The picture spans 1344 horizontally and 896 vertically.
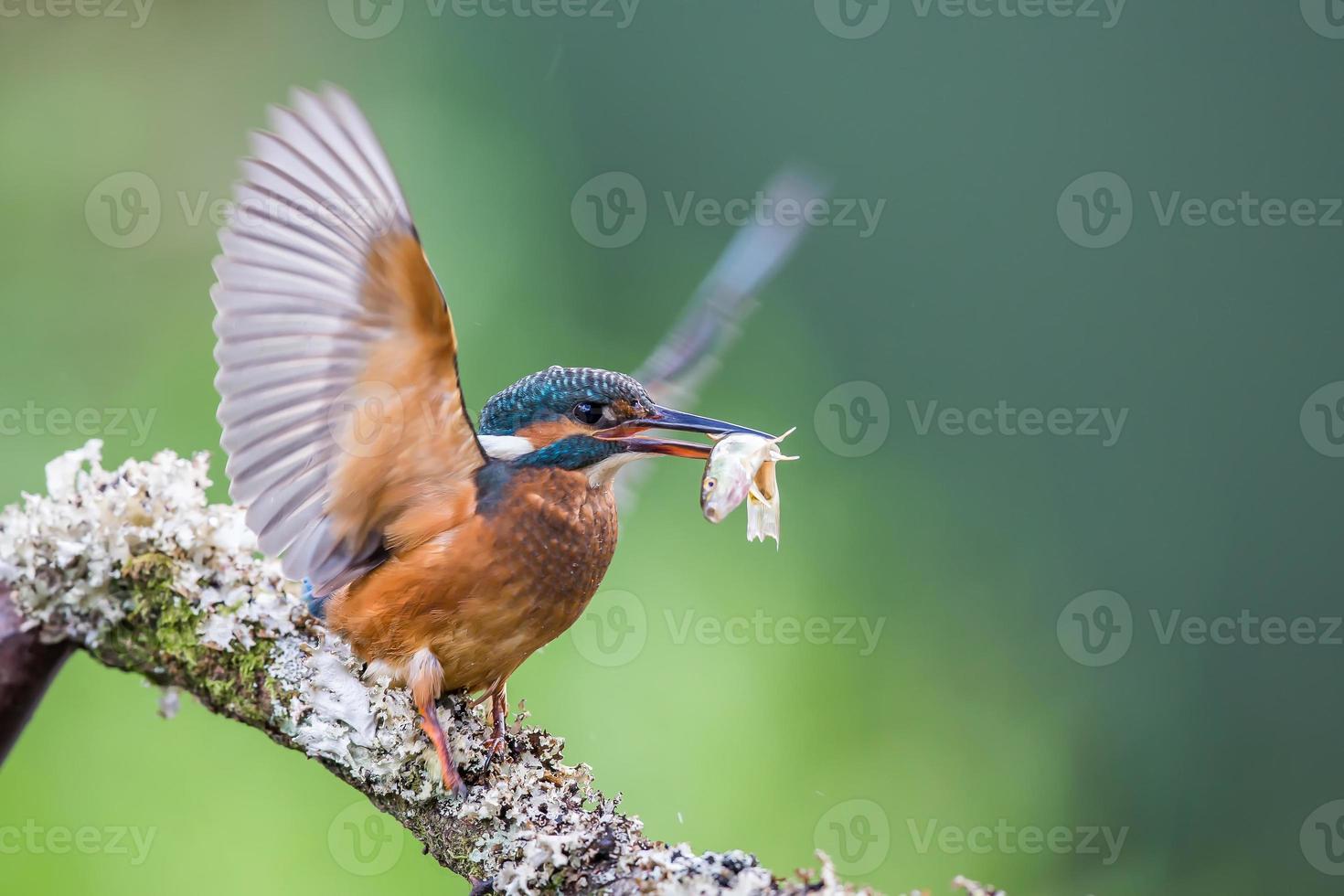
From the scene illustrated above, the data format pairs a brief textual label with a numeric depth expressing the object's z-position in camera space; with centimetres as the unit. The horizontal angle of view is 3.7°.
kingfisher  470
